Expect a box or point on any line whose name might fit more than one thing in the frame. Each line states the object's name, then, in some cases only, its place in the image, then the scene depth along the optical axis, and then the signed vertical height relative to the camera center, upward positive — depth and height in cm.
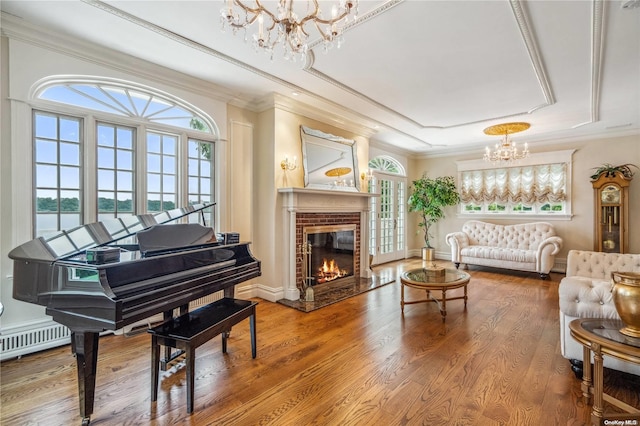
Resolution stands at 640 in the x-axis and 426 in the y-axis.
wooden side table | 165 -77
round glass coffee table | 350 -84
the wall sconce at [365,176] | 554 +66
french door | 689 -19
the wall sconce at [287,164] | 425 +68
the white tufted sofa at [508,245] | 552 -70
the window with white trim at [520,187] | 623 +57
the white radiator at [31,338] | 253 -113
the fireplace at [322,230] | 426 -29
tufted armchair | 211 -69
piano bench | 191 -82
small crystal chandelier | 531 +154
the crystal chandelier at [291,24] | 176 +116
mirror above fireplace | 459 +83
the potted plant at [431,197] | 688 +34
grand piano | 171 -43
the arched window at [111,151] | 278 +65
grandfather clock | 541 -1
